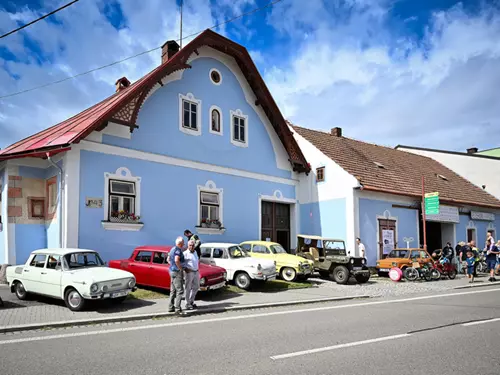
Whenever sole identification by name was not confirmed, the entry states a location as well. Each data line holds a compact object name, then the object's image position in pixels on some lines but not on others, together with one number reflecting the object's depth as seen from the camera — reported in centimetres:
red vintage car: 1205
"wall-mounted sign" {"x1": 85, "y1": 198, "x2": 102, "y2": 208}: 1413
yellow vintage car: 1536
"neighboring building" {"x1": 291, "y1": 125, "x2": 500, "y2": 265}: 2084
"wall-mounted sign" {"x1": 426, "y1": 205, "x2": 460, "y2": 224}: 2414
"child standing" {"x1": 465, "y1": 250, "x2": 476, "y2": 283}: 1820
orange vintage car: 1855
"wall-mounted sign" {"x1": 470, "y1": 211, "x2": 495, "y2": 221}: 2691
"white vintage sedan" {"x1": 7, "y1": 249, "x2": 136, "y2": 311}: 991
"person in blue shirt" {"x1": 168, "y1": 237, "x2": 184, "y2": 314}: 1000
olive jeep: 1639
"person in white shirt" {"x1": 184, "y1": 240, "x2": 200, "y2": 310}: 1026
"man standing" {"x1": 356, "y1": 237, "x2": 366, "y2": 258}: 1969
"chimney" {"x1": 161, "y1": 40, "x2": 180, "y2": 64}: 1845
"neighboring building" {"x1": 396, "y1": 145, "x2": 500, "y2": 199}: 3116
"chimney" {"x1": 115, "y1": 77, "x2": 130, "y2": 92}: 2055
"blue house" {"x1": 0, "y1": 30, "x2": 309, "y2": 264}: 1423
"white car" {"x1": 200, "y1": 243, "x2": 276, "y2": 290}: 1373
